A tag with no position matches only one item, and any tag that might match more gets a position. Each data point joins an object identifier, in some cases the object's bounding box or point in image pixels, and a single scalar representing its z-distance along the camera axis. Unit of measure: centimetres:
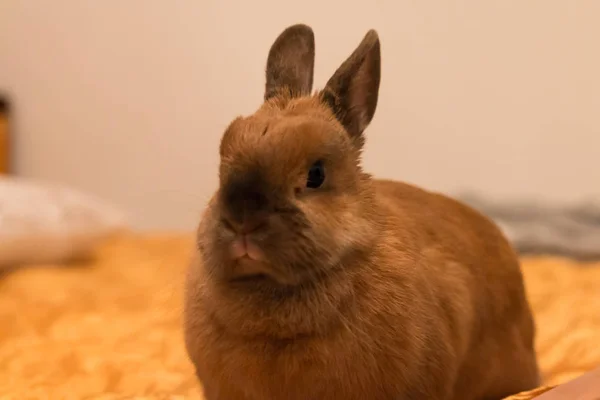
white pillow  104
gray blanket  117
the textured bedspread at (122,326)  69
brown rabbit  52
